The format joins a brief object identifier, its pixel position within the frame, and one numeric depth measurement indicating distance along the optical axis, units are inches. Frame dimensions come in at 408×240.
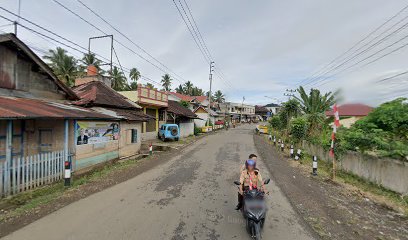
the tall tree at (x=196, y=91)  3033.7
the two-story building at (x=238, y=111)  2869.1
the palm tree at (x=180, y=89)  3060.5
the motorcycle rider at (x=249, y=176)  195.8
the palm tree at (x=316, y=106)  632.6
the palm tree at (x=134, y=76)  1996.4
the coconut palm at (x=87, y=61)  1283.3
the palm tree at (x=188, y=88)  2967.3
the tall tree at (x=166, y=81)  2554.1
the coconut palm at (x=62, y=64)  1222.9
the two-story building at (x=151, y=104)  827.4
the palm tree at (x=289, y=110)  905.1
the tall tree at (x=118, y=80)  1612.7
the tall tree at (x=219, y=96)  3452.5
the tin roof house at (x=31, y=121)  269.3
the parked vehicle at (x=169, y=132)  868.6
